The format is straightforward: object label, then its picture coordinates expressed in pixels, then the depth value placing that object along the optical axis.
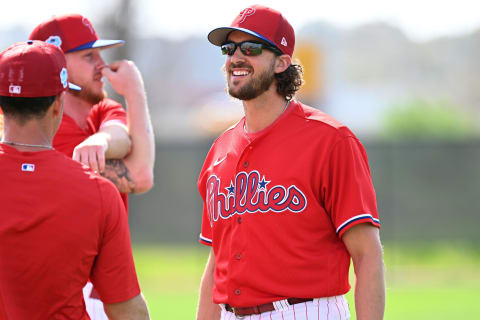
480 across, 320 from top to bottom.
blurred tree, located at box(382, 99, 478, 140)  61.41
